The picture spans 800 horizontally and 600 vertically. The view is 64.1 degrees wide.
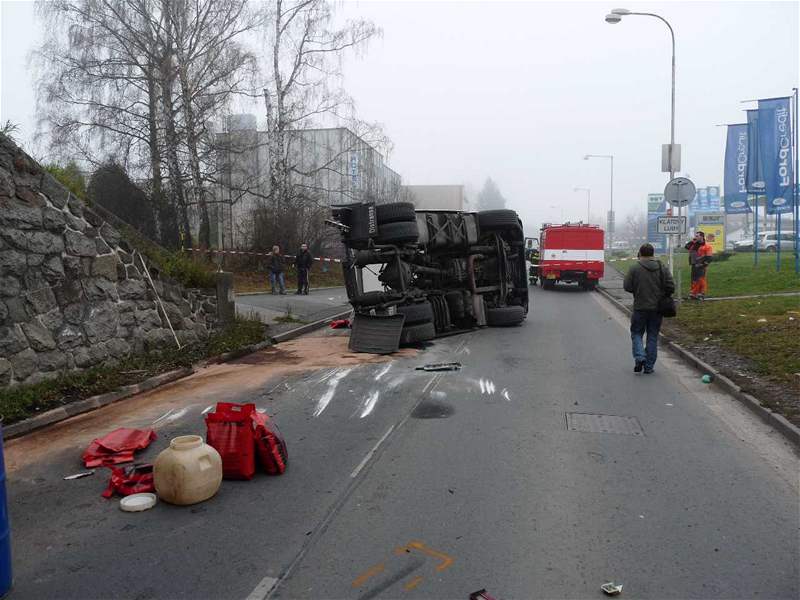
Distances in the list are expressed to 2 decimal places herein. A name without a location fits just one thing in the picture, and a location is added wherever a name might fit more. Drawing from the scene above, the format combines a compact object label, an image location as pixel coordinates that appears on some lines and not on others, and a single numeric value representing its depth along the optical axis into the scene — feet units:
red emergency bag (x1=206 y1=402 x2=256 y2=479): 16.49
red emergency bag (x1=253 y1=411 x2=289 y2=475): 16.93
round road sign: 54.08
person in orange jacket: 57.93
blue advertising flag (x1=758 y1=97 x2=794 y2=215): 73.05
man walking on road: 31.27
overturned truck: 38.96
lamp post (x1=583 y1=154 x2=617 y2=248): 192.52
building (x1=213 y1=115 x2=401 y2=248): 82.33
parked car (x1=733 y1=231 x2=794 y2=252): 150.25
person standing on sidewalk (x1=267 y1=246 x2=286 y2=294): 69.56
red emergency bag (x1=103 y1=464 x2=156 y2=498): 15.94
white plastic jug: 14.85
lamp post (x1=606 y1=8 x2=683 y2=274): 60.17
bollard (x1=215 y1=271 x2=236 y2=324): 39.73
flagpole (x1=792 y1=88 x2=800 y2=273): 71.34
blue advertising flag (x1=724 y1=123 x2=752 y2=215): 86.17
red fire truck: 90.02
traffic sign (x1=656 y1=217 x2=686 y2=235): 56.54
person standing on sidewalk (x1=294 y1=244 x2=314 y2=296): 71.97
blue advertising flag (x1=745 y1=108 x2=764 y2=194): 78.95
